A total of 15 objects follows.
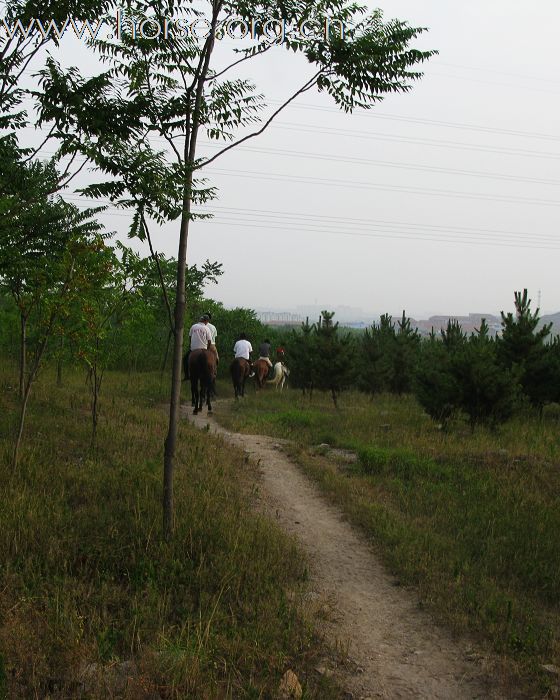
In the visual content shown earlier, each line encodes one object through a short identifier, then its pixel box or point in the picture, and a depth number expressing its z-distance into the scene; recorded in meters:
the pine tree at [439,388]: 13.72
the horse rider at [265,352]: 23.05
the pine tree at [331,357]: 18.58
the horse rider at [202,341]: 14.57
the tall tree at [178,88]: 5.27
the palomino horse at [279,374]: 23.73
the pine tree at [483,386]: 13.34
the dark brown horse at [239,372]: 19.25
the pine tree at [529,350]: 16.83
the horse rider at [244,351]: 19.44
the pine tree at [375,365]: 22.41
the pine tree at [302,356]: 19.83
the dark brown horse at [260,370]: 22.84
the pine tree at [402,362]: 23.23
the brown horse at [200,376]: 14.59
